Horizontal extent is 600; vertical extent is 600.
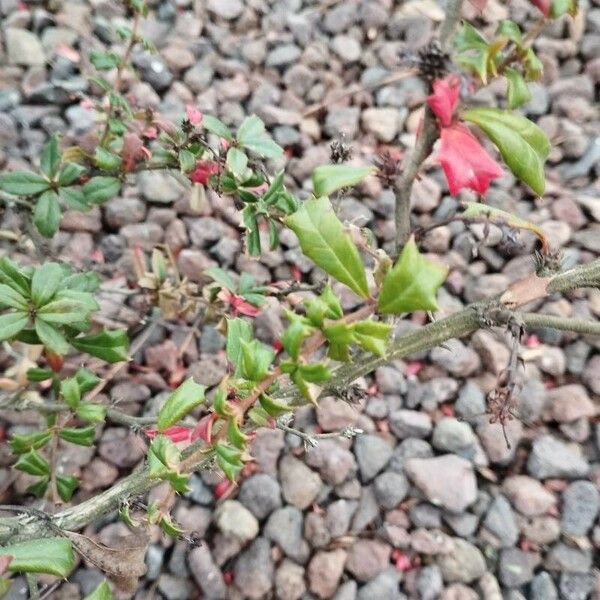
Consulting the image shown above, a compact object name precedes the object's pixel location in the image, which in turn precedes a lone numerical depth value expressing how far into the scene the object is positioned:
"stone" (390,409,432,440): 0.44
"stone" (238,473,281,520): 0.41
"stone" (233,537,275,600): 0.39
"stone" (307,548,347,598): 0.39
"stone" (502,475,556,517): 0.41
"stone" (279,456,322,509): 0.42
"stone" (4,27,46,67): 0.55
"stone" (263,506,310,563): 0.40
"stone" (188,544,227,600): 0.39
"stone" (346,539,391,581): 0.40
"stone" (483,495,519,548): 0.40
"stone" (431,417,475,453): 0.43
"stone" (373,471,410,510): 0.42
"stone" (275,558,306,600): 0.39
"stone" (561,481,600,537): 0.41
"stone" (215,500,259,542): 0.40
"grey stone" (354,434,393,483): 0.42
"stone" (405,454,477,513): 0.41
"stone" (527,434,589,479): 0.42
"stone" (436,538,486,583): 0.39
